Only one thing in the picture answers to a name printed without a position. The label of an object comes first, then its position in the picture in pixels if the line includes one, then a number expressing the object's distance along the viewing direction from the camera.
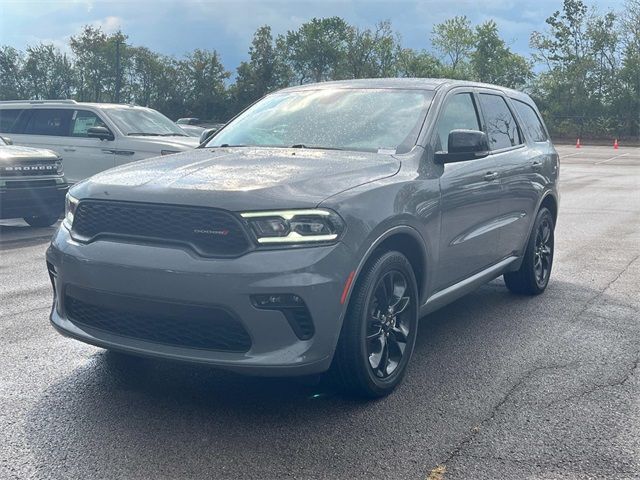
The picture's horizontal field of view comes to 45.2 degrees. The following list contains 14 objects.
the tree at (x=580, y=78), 60.82
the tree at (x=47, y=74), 65.25
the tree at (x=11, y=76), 63.22
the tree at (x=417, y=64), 76.25
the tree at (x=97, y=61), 69.44
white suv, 12.23
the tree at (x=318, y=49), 79.50
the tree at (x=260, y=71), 66.81
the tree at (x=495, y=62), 73.00
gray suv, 3.57
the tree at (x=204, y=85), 61.84
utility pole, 58.58
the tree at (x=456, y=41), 84.94
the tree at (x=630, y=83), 58.62
